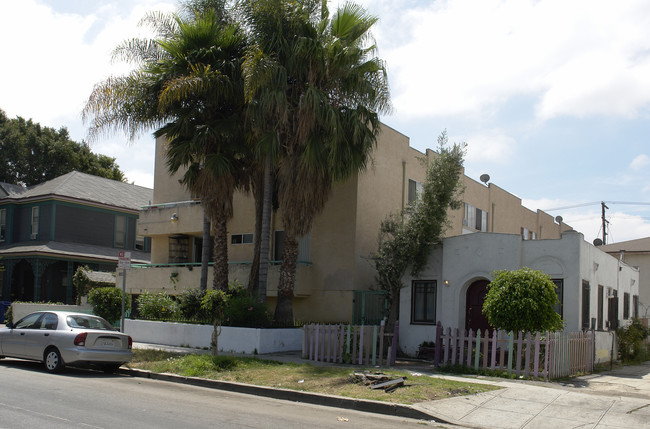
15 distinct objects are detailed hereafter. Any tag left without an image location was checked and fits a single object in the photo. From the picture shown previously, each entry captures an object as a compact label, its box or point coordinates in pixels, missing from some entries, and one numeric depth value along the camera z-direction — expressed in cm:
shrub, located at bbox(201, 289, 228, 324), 1551
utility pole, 4612
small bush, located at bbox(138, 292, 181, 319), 2144
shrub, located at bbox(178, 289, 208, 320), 1925
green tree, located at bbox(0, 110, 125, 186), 4353
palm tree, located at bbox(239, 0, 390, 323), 1847
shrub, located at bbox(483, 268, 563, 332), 1450
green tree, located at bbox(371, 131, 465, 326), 1917
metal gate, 2109
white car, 1364
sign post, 1778
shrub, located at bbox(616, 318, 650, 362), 2141
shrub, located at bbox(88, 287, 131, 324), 2442
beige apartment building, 2170
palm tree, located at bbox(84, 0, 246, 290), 1986
